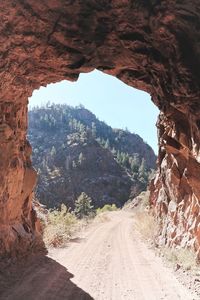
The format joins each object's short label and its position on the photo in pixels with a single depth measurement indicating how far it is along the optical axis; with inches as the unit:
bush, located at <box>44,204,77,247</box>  749.6
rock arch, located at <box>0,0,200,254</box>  362.3
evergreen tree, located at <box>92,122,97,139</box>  6235.2
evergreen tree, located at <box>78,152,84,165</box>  4463.3
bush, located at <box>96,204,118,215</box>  2585.4
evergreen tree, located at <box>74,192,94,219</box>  2215.8
